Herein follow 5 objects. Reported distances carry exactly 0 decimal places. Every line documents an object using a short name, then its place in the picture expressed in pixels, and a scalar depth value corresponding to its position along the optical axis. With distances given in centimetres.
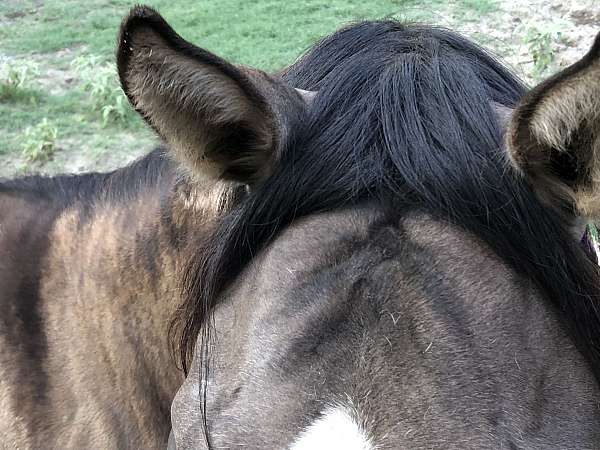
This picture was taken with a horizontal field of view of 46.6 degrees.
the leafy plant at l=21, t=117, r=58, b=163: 495
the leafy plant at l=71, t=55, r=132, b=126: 541
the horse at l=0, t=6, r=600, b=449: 105
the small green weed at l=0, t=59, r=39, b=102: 568
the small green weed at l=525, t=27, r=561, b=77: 527
